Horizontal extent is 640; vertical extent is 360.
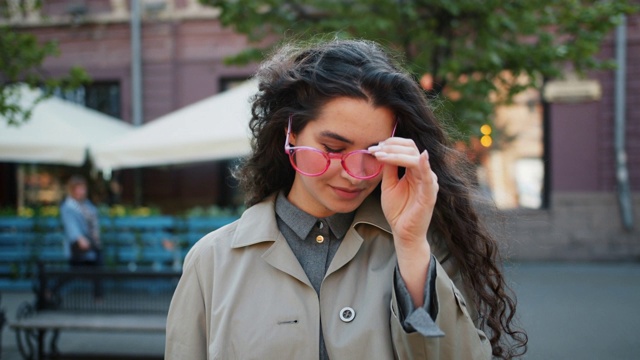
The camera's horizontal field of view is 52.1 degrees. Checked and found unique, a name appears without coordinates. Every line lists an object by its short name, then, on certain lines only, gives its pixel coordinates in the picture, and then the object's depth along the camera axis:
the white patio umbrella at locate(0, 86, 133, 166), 9.29
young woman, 1.65
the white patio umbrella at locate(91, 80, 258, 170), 8.01
